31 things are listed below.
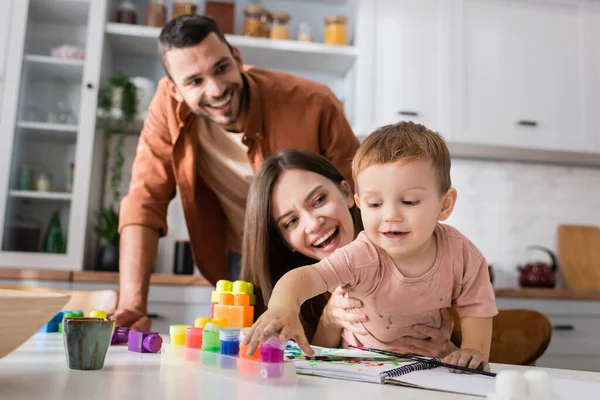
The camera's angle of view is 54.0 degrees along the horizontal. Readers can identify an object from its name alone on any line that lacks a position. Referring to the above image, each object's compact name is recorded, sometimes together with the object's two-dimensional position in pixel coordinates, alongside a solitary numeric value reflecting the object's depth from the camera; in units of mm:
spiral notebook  680
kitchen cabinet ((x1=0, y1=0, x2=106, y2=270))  2893
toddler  956
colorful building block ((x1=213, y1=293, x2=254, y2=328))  1006
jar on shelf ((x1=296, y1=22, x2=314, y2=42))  3242
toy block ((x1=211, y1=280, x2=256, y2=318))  1043
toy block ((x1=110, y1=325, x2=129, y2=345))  1083
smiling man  1700
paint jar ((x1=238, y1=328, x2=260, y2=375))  720
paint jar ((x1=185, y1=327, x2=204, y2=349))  858
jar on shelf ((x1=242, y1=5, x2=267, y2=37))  3205
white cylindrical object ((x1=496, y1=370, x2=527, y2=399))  529
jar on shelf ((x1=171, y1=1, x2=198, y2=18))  3193
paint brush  791
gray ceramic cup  732
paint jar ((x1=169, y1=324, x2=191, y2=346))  892
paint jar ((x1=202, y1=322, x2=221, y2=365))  799
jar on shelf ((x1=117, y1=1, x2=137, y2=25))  3133
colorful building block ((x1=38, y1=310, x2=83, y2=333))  1270
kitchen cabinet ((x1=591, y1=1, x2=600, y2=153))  3340
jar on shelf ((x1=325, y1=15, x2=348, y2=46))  3254
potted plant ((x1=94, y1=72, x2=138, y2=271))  2953
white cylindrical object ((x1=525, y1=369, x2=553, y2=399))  526
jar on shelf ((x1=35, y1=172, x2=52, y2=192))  2975
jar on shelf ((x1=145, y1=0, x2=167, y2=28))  3143
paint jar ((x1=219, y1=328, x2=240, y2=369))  772
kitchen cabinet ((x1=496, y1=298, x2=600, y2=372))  2939
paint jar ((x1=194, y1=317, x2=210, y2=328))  933
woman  1362
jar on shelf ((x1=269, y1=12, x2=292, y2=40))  3223
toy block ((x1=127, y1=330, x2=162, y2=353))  939
